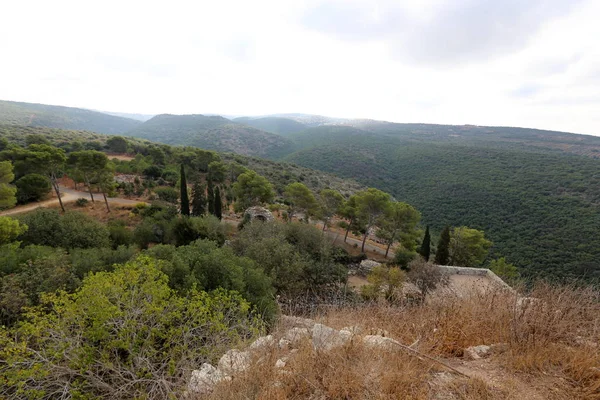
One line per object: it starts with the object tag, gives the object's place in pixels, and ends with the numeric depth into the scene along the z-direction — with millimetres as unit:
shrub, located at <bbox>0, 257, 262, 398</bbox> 4367
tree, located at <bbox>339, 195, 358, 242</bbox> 28125
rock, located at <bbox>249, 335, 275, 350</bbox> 4598
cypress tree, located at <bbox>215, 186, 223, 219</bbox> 24766
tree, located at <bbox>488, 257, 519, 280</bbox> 21938
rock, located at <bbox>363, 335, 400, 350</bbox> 3984
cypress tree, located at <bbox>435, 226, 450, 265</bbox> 24109
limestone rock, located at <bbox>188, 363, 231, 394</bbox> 3891
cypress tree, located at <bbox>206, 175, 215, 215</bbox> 26133
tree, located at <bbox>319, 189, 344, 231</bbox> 28611
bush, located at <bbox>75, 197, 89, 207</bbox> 24938
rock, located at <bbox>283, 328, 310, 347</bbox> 4824
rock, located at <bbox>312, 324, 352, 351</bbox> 4180
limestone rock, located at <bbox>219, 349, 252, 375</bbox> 4020
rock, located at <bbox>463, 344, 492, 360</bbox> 4027
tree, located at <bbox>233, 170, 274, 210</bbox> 29422
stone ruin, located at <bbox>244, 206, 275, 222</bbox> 23969
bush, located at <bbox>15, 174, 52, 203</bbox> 23578
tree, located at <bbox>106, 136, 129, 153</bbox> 47094
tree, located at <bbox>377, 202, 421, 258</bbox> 26766
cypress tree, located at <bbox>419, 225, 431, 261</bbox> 25484
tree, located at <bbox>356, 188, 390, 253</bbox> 26250
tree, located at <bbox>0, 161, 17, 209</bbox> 19098
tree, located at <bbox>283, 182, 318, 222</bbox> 27434
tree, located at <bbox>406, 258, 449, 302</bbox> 15789
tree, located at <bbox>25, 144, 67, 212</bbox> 22219
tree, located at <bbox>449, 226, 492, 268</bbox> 26141
